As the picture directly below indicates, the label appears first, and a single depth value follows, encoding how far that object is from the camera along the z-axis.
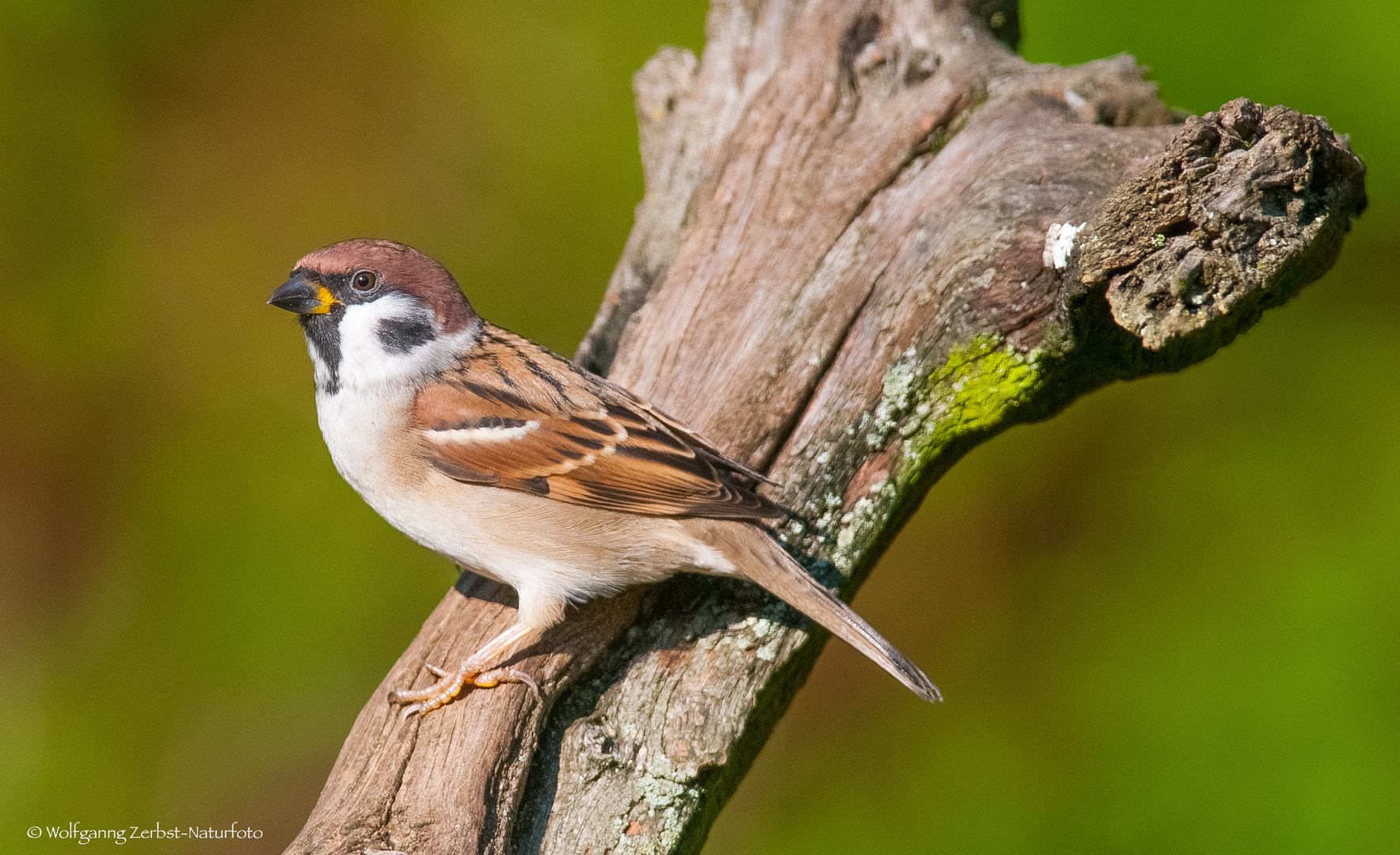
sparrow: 5.83
